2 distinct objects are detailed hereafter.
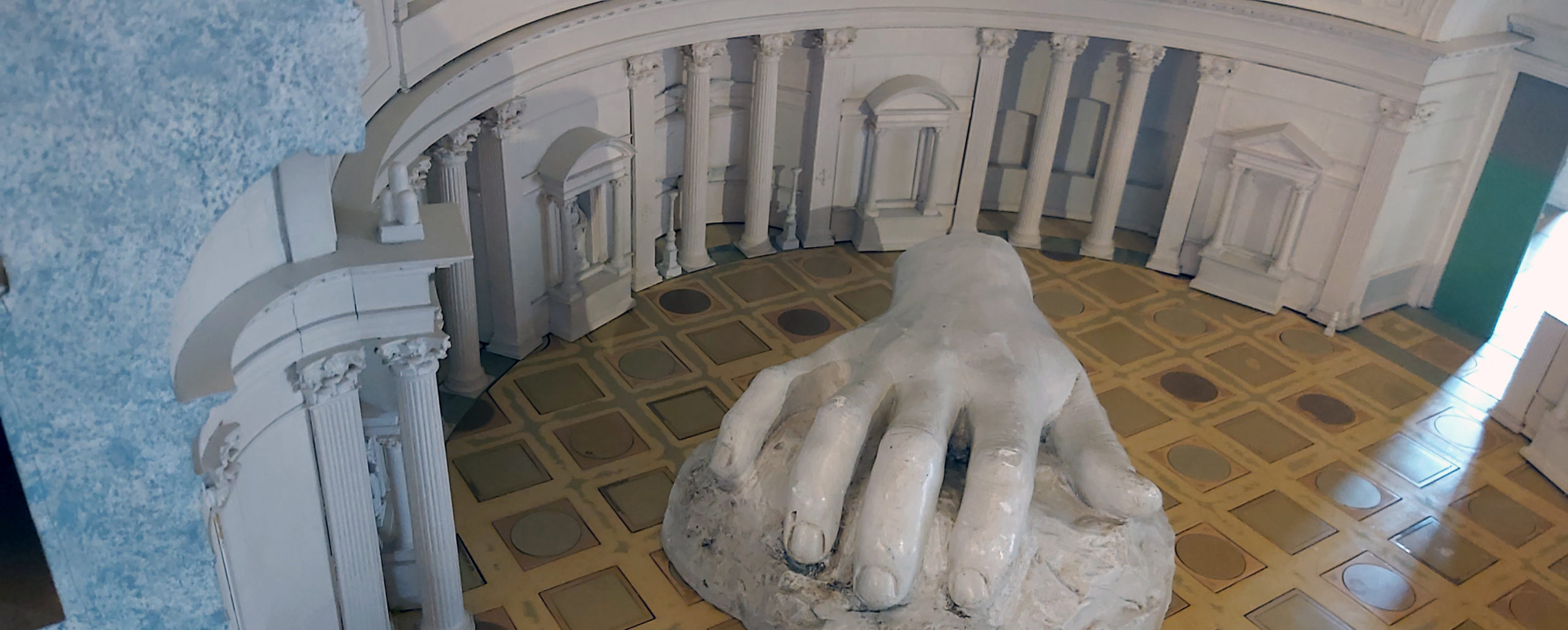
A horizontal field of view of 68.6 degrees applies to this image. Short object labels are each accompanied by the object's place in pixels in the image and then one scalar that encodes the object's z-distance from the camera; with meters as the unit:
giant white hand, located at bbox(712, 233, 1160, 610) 6.61
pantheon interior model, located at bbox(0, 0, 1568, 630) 5.12
